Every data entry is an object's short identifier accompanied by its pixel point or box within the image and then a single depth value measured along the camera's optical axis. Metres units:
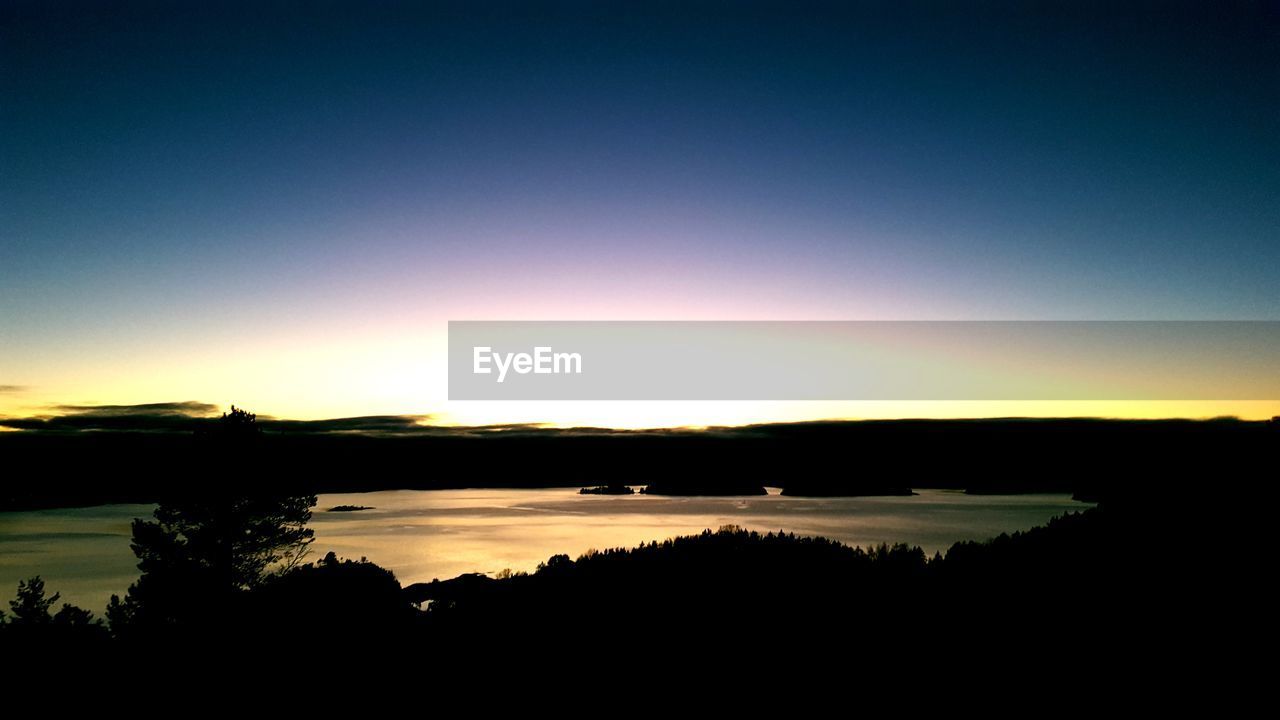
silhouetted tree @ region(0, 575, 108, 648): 20.77
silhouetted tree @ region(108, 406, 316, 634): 28.88
